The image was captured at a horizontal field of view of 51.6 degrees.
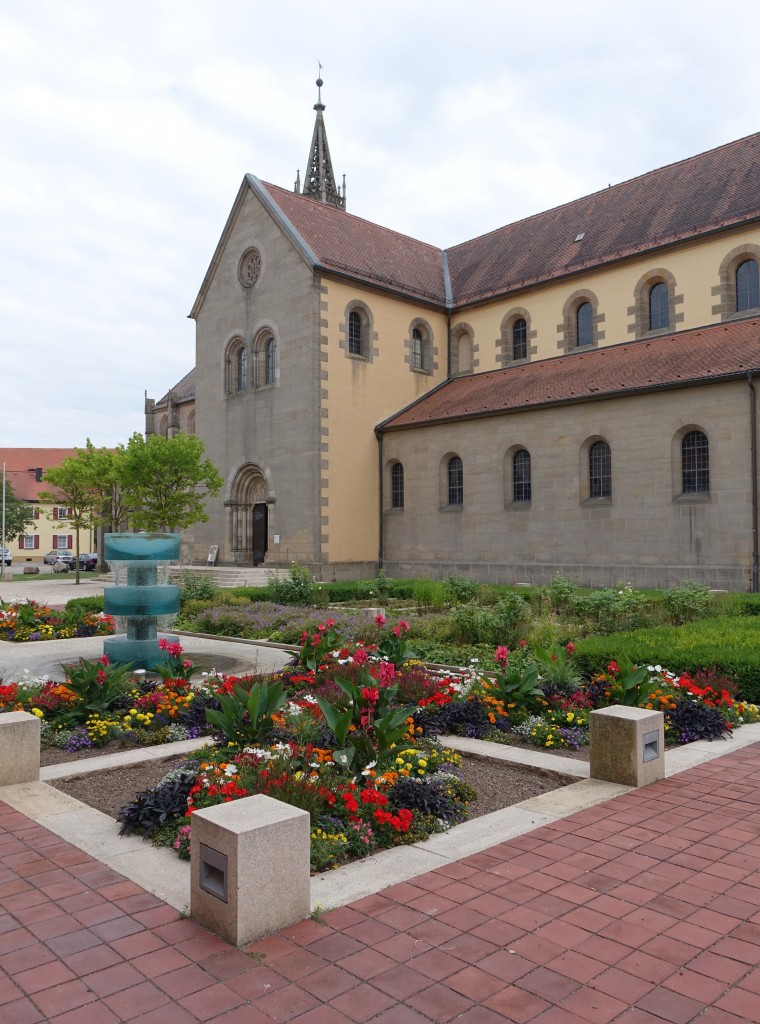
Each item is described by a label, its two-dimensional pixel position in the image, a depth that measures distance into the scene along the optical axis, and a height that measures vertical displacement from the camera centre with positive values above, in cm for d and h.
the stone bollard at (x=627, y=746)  656 -182
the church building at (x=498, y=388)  2312 +525
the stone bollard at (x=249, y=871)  403 -177
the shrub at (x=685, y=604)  1539 -146
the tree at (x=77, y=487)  3703 +252
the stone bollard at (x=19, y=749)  664 -178
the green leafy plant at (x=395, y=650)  1030 -153
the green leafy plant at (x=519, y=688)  867 -172
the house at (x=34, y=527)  8119 +135
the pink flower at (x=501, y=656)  916 -143
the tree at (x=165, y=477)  3075 +242
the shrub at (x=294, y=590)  2192 -151
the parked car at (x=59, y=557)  6166 -143
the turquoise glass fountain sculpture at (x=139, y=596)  1176 -87
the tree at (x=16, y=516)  7231 +223
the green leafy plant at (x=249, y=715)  674 -155
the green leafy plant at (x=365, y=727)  614 -158
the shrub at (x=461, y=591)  2036 -149
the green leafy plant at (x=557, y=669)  931 -165
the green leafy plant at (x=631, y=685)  804 -159
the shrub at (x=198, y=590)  2167 -147
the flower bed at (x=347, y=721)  546 -184
